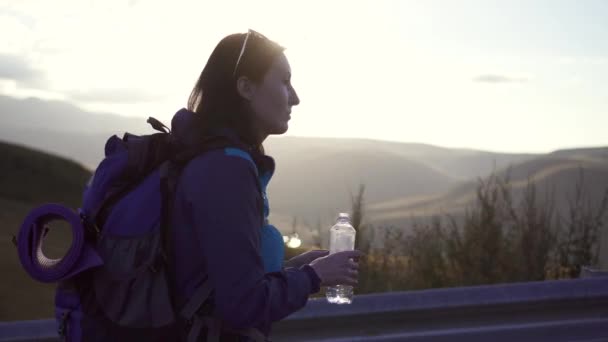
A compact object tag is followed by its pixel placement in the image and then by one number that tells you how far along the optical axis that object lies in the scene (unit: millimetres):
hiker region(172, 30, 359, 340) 2307
